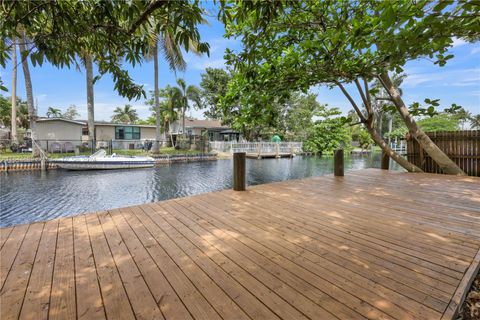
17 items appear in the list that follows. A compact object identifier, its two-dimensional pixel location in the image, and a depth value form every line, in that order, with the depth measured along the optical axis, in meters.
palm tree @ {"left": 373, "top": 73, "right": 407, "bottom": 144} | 29.70
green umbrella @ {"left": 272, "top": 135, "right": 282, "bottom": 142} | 23.73
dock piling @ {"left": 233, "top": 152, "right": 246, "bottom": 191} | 4.54
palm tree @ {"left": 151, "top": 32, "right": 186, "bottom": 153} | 15.42
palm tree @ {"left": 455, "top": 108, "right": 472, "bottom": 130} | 35.74
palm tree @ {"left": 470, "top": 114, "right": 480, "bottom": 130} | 32.53
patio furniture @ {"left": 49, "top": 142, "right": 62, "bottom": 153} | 16.45
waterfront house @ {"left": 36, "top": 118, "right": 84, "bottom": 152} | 16.48
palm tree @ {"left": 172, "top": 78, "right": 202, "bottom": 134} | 23.73
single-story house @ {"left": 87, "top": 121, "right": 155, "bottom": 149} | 21.50
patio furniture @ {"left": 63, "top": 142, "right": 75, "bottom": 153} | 16.78
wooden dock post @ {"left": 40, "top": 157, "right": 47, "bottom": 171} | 12.40
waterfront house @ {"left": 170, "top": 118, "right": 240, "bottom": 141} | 28.94
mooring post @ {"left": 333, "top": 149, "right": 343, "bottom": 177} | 6.06
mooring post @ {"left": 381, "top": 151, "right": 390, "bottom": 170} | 7.35
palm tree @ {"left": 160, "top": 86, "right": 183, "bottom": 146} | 24.27
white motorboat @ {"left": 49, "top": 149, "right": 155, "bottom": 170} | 12.32
